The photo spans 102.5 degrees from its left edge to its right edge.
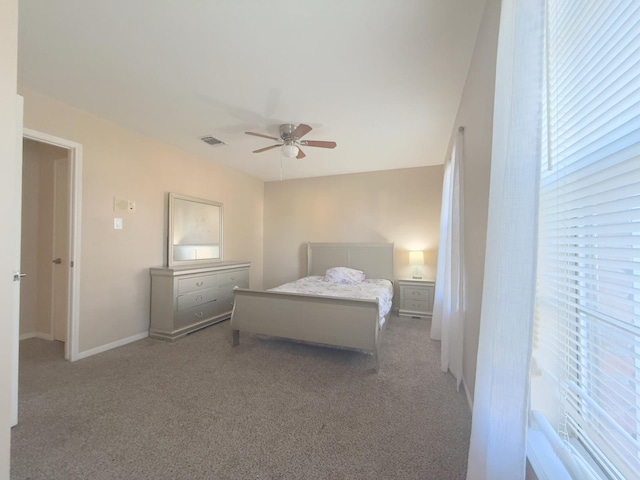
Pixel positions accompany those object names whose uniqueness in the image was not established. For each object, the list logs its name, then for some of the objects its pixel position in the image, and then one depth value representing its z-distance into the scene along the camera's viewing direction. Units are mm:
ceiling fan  2773
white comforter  3228
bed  2453
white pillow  4195
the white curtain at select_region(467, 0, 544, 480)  808
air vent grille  3336
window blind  606
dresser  3172
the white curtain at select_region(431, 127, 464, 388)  2133
